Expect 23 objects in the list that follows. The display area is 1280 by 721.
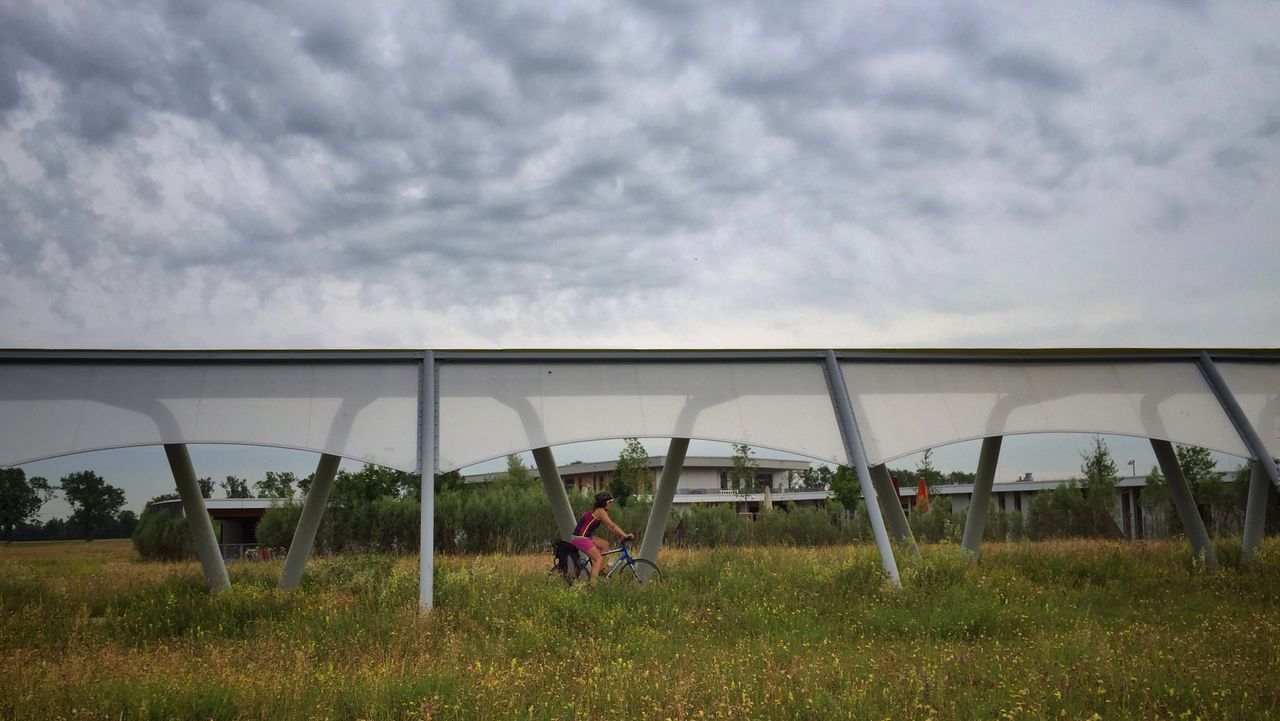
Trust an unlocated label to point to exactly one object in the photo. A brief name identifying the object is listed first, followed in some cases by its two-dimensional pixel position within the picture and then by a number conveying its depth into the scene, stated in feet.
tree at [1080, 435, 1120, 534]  118.21
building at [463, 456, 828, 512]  173.47
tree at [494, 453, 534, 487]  139.44
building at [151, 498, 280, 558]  109.91
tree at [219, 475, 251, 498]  151.09
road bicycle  48.06
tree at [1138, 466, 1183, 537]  113.19
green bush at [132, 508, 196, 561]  98.58
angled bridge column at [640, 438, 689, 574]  50.80
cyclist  47.57
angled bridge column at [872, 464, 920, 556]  54.39
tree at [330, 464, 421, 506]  117.80
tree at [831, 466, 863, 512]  142.51
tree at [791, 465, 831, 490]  247.50
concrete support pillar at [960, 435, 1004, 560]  56.54
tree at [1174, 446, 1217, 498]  121.49
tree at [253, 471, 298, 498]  123.55
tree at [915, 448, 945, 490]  165.78
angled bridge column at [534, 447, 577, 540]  50.44
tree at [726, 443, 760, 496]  151.43
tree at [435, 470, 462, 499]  133.49
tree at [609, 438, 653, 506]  162.91
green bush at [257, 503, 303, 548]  99.16
